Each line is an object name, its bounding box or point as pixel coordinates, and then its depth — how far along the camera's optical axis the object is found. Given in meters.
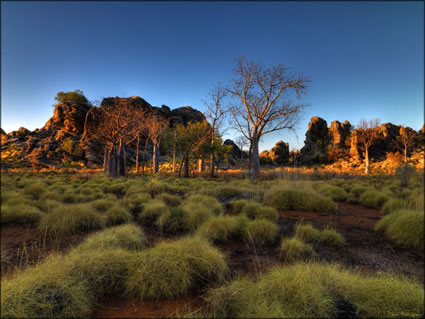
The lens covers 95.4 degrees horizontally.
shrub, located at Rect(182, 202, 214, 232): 4.93
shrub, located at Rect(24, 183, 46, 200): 6.70
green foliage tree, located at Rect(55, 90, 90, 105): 48.19
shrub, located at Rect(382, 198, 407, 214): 5.61
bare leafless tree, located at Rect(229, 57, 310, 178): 16.47
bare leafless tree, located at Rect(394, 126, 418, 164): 32.72
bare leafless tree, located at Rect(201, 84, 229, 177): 21.91
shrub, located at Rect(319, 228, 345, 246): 3.91
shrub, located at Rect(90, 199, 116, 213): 6.05
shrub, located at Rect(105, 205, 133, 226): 5.30
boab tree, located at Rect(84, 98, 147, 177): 18.84
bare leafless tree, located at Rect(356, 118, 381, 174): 31.28
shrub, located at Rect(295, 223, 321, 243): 4.10
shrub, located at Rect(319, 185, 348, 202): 8.34
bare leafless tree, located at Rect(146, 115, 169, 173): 25.99
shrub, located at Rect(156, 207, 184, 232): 4.96
